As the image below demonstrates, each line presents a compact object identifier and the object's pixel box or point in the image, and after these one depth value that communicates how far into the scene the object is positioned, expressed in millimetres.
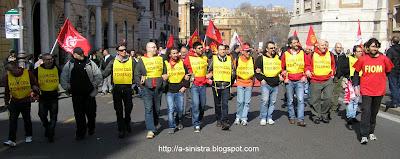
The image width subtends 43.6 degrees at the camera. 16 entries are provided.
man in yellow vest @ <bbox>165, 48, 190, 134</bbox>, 9336
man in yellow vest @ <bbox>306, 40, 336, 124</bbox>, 10352
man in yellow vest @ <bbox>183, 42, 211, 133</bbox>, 9594
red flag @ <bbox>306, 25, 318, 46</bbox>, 14120
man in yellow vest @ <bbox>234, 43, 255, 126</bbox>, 10180
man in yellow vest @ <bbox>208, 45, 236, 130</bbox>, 9875
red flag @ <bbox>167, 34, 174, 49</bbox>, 18255
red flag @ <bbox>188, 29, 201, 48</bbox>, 17453
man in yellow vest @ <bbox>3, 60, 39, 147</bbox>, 8453
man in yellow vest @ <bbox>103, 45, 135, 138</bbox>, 9047
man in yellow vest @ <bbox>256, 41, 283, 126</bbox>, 10125
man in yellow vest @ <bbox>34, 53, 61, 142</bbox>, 8797
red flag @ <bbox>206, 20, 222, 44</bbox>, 15893
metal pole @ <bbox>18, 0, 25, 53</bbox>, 16822
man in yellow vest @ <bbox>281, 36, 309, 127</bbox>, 10281
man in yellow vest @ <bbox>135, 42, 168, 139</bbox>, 8953
